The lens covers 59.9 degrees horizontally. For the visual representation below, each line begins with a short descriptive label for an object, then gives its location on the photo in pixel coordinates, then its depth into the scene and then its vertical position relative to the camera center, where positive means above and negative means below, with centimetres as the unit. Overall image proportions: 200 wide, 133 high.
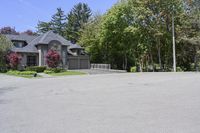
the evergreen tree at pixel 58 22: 4804 +1265
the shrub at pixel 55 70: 2315 -44
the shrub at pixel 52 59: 2374 +107
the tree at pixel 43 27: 4767 +1101
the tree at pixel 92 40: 3049 +468
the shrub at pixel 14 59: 2426 +110
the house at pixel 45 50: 2750 +283
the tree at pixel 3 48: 2504 +277
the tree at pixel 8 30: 4323 +933
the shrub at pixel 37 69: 2385 -30
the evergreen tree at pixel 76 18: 4479 +1392
